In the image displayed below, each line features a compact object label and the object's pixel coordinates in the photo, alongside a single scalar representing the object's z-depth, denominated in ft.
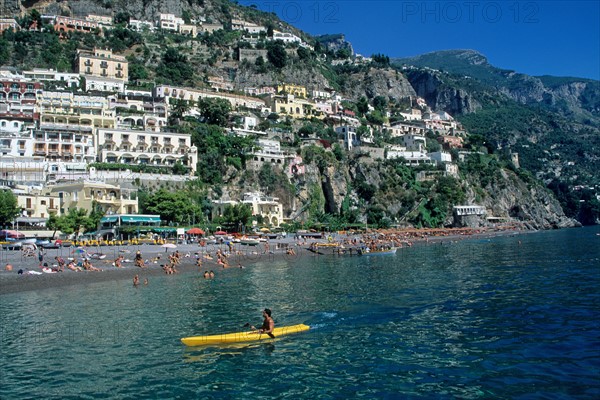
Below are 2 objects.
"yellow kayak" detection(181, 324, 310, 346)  52.54
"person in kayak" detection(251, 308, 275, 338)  55.21
